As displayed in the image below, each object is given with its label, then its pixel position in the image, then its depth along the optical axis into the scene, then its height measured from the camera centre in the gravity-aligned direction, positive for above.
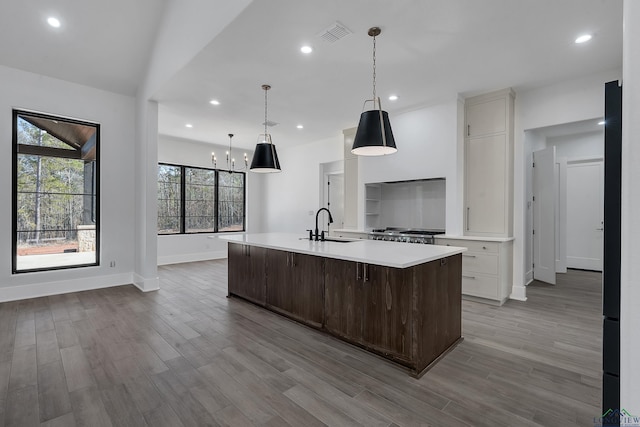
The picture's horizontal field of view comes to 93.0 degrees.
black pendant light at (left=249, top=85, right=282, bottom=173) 3.90 +0.69
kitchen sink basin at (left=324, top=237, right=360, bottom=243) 3.51 -0.33
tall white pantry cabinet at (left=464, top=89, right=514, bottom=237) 4.09 +0.66
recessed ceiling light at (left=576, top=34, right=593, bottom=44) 2.88 +1.66
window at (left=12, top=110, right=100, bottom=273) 4.24 +0.30
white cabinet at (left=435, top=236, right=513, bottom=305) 3.84 -0.74
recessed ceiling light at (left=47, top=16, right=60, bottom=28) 3.73 +2.37
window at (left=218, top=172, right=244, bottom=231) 8.02 +0.29
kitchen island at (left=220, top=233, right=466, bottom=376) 2.25 -0.71
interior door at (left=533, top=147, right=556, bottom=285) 4.86 -0.05
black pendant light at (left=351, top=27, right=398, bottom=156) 2.66 +0.71
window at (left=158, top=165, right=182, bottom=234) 6.99 +0.31
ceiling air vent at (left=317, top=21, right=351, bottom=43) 2.74 +1.66
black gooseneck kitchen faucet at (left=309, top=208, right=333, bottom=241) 3.59 -0.30
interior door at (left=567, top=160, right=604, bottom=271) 5.93 -0.08
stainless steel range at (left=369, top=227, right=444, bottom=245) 4.39 -0.35
